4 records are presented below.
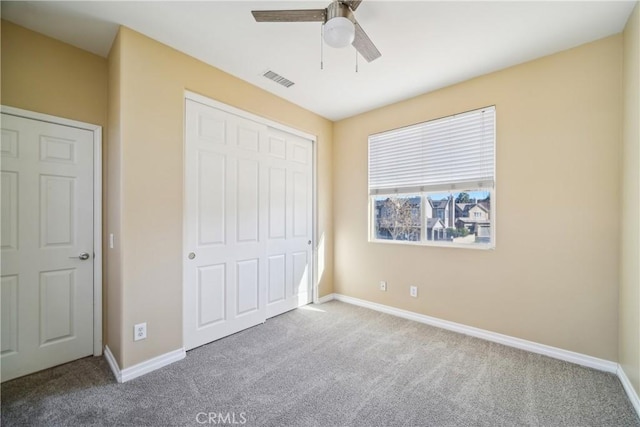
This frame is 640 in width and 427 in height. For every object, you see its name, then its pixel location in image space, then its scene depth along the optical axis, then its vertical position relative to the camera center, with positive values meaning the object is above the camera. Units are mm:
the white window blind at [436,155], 2879 +684
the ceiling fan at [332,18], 1621 +1180
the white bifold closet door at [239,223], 2646 -112
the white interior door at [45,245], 2119 -271
